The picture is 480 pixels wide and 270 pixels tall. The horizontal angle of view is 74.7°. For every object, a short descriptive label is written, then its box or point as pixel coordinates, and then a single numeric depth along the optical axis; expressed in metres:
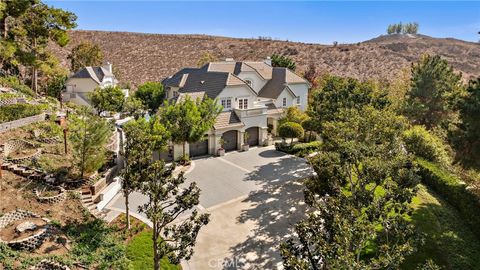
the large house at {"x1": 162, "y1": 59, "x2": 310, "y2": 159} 33.31
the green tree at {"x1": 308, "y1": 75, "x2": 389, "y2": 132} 25.34
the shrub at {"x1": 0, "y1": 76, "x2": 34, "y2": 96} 35.72
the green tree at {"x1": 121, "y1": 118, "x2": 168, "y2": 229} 14.32
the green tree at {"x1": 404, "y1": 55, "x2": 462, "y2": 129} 39.19
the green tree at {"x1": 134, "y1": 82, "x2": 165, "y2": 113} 43.94
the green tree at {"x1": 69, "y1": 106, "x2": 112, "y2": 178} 19.88
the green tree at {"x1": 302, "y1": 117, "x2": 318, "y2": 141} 31.03
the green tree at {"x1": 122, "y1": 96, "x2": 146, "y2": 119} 40.97
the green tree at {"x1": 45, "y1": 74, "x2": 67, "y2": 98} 45.88
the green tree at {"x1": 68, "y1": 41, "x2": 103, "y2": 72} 62.84
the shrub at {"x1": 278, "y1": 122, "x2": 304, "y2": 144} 33.59
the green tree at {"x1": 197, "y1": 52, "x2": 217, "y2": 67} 63.25
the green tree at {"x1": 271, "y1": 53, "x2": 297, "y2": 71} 57.80
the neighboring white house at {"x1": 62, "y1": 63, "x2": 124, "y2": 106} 47.69
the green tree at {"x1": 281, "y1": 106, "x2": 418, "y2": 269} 8.69
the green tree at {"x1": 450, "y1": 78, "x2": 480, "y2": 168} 18.88
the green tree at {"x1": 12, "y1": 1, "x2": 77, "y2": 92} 32.94
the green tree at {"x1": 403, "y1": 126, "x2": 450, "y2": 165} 29.89
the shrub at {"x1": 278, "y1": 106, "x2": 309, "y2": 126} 36.72
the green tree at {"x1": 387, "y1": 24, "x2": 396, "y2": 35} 167.88
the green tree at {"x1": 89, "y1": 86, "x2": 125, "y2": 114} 38.62
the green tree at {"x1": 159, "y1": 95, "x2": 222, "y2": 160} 26.39
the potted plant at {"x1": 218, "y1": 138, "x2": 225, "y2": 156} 32.09
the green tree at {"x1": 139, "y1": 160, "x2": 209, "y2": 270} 12.43
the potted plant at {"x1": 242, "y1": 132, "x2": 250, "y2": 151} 34.50
